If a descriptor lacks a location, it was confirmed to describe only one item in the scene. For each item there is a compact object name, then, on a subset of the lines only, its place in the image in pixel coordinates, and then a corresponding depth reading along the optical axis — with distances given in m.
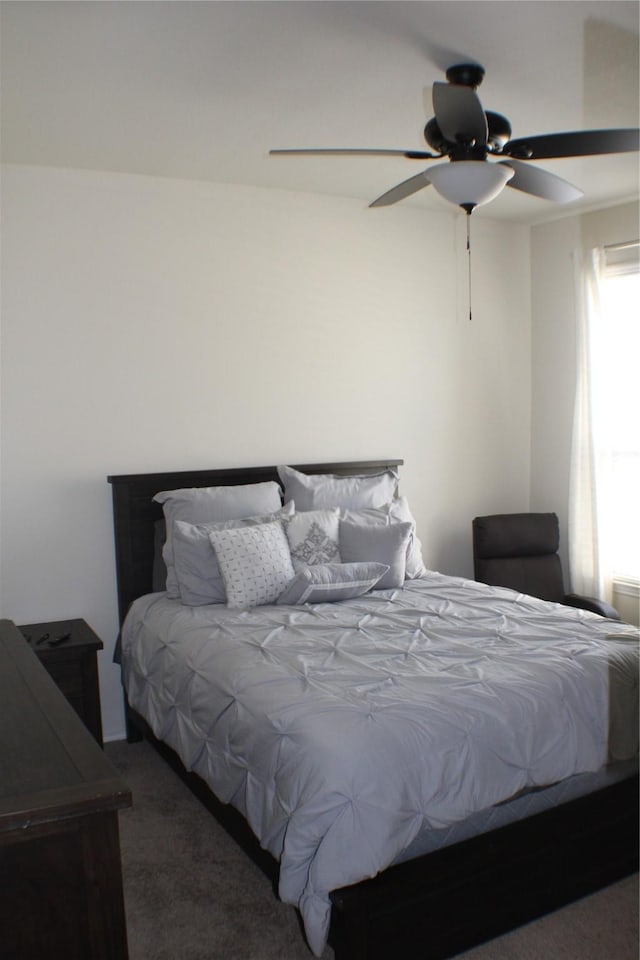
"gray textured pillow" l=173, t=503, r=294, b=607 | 3.24
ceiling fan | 2.05
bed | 1.84
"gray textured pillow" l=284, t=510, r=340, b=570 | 3.40
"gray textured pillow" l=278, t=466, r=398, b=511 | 3.74
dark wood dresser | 1.17
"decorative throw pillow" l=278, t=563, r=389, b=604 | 3.18
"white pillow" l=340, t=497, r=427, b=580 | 3.66
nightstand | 3.03
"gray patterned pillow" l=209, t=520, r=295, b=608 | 3.16
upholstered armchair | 4.13
